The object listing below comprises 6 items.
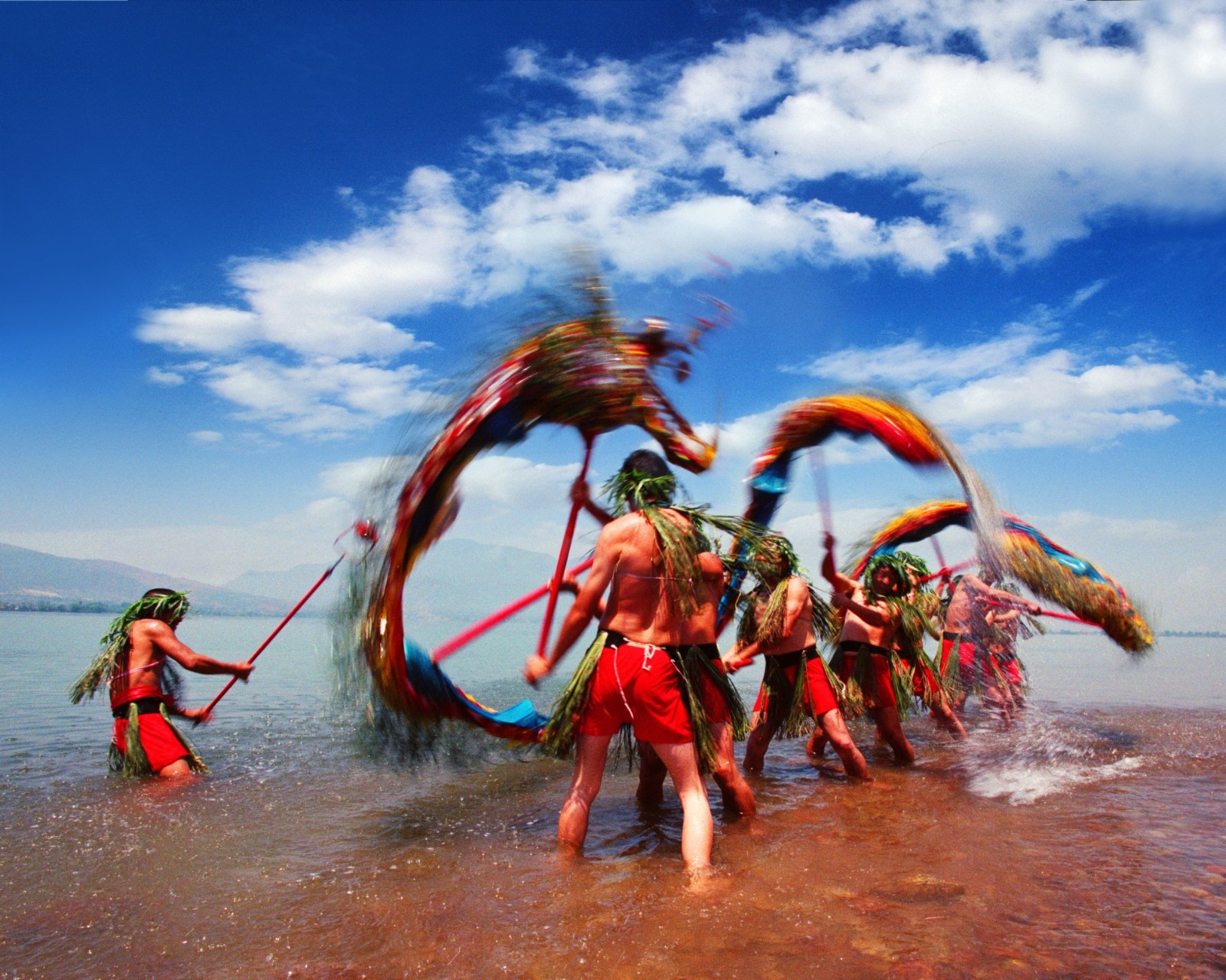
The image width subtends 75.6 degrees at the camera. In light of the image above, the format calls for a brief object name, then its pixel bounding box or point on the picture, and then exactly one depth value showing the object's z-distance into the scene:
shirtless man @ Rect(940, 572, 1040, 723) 7.96
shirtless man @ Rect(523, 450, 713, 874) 3.80
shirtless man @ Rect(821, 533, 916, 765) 6.34
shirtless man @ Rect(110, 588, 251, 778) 5.70
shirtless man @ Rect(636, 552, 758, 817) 4.23
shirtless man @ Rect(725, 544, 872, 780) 5.70
